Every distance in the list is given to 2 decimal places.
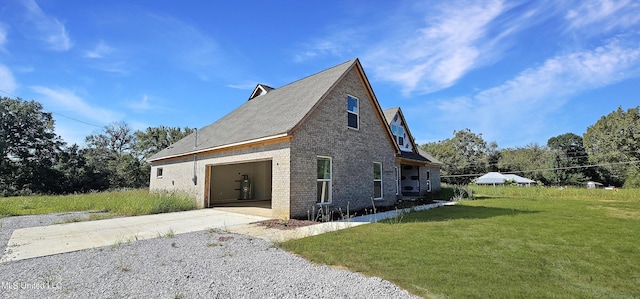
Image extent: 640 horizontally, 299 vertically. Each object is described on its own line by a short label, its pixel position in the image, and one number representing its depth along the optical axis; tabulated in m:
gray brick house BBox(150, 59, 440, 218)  10.18
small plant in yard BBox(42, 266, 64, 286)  4.02
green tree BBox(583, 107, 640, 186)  39.47
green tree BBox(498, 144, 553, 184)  49.06
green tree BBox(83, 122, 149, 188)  31.28
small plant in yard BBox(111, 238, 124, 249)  6.02
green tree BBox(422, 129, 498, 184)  48.72
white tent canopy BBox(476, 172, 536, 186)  34.16
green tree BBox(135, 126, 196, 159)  38.28
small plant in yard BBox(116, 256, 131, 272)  4.55
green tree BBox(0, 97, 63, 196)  26.53
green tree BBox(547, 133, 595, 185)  45.46
